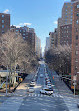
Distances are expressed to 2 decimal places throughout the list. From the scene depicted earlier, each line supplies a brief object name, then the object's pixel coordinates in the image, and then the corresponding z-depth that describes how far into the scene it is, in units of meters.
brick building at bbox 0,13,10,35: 74.12
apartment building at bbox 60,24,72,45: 99.44
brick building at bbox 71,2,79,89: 43.97
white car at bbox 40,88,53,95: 36.83
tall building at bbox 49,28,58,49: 133.12
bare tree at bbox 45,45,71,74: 58.55
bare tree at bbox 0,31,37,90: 42.12
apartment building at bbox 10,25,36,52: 130.75
